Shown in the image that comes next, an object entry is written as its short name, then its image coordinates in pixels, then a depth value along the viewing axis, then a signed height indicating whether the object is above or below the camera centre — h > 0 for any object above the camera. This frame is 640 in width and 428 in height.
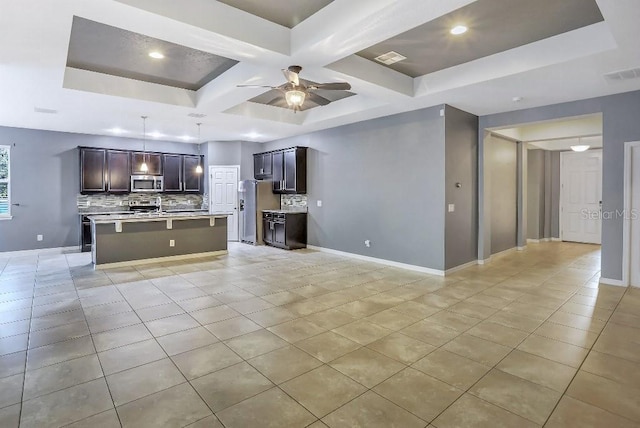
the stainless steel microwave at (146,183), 8.58 +0.51
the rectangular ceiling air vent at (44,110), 5.75 +1.58
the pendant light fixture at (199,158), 9.55 +1.25
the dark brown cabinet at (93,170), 7.87 +0.79
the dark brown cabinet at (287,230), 7.93 -0.62
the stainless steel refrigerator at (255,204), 8.65 -0.02
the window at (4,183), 7.25 +0.44
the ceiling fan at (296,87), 3.67 +1.27
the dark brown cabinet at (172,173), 9.05 +0.81
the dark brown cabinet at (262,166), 8.88 +0.99
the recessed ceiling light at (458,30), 3.52 +1.78
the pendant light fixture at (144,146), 7.22 +1.47
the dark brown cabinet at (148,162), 8.56 +1.04
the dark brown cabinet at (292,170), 8.00 +0.79
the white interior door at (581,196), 8.76 +0.17
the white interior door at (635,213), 4.73 -0.15
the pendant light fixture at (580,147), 7.75 +1.24
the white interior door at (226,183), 9.41 +0.55
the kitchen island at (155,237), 6.01 -0.64
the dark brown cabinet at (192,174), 9.35 +0.80
